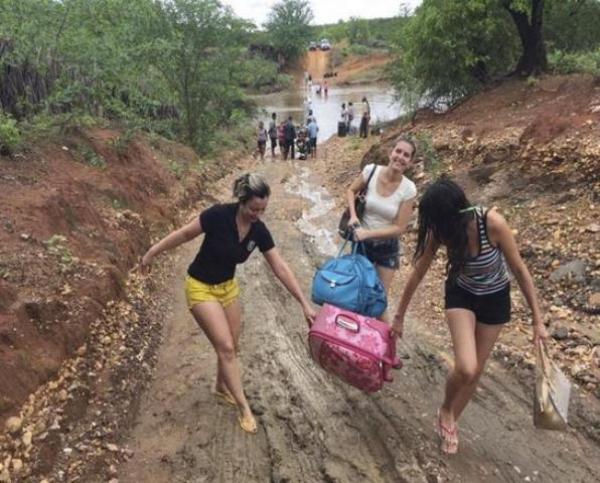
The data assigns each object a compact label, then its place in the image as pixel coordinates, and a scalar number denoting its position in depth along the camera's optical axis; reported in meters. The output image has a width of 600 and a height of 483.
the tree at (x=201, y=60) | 14.58
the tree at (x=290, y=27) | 66.44
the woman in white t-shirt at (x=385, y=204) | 4.23
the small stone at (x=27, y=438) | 3.74
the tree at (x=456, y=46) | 13.16
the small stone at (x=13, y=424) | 3.73
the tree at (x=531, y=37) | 12.51
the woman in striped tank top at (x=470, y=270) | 3.29
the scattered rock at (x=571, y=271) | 6.02
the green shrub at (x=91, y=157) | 9.11
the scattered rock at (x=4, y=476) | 3.41
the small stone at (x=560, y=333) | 5.26
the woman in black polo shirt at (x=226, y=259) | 3.76
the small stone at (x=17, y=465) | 3.54
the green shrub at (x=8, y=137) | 7.27
